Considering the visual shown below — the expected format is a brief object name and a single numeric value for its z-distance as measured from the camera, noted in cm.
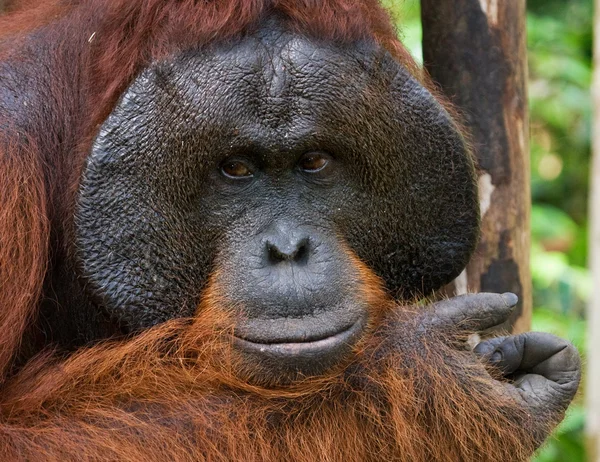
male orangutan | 463
